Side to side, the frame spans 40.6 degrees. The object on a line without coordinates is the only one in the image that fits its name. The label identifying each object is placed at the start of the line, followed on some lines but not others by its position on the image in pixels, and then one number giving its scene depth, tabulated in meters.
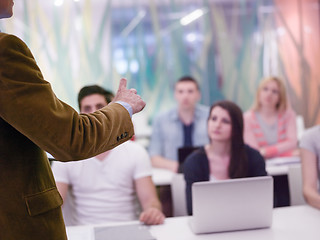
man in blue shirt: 4.45
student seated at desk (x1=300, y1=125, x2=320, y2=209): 2.50
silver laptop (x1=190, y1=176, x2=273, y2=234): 1.89
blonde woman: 4.33
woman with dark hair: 2.74
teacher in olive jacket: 1.08
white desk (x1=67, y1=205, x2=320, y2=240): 1.93
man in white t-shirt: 2.60
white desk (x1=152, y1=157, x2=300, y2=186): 3.48
